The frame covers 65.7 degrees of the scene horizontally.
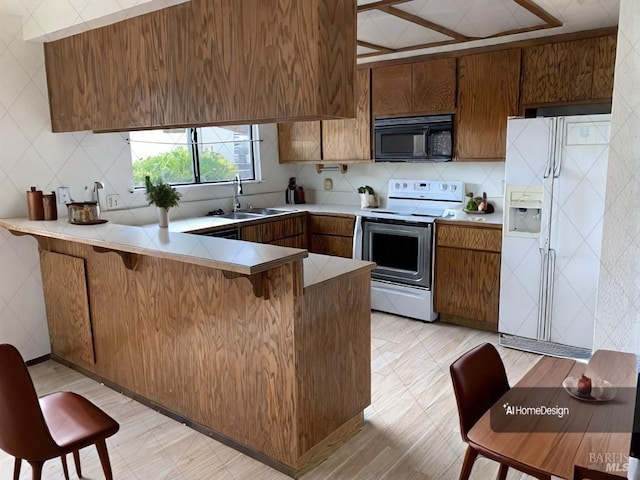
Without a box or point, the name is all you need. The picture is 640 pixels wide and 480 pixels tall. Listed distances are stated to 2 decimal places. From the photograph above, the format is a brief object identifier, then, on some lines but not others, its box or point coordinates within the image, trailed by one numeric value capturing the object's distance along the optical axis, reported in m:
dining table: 1.25
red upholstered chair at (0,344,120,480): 1.65
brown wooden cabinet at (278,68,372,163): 4.60
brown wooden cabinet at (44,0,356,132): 1.94
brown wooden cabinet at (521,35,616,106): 3.36
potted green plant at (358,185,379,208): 4.92
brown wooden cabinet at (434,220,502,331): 3.82
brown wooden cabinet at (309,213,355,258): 4.65
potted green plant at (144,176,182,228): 3.28
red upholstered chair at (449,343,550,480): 1.69
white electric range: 4.14
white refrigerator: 3.24
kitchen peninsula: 2.20
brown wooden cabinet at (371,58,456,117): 4.06
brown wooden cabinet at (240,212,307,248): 4.30
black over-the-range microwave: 4.14
